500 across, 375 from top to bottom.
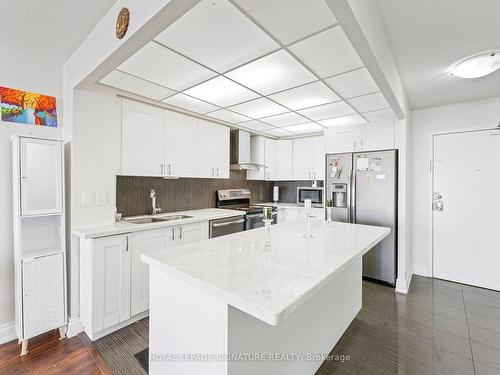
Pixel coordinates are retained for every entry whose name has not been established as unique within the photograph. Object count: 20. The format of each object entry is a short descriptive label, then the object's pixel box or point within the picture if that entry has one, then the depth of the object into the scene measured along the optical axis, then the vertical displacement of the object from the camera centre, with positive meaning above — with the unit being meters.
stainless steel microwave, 4.43 -0.19
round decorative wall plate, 1.43 +0.99
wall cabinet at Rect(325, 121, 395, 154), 3.28 +0.69
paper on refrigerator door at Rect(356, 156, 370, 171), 3.41 +0.30
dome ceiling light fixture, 2.07 +1.08
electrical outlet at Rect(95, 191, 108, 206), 2.30 -0.13
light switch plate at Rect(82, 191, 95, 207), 2.22 -0.13
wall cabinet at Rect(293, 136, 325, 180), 4.36 +0.50
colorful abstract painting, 2.06 +0.70
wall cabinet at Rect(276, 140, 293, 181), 4.73 +0.50
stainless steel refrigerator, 3.19 -0.15
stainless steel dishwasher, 3.06 -0.55
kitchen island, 0.98 -0.53
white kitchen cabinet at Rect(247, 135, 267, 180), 4.50 +0.55
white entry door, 3.14 -0.31
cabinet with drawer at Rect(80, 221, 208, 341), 2.06 -0.87
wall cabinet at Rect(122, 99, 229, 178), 2.57 +0.51
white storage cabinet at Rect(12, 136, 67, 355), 1.92 -0.47
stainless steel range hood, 4.02 +0.60
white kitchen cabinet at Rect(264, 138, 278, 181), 4.61 +0.51
